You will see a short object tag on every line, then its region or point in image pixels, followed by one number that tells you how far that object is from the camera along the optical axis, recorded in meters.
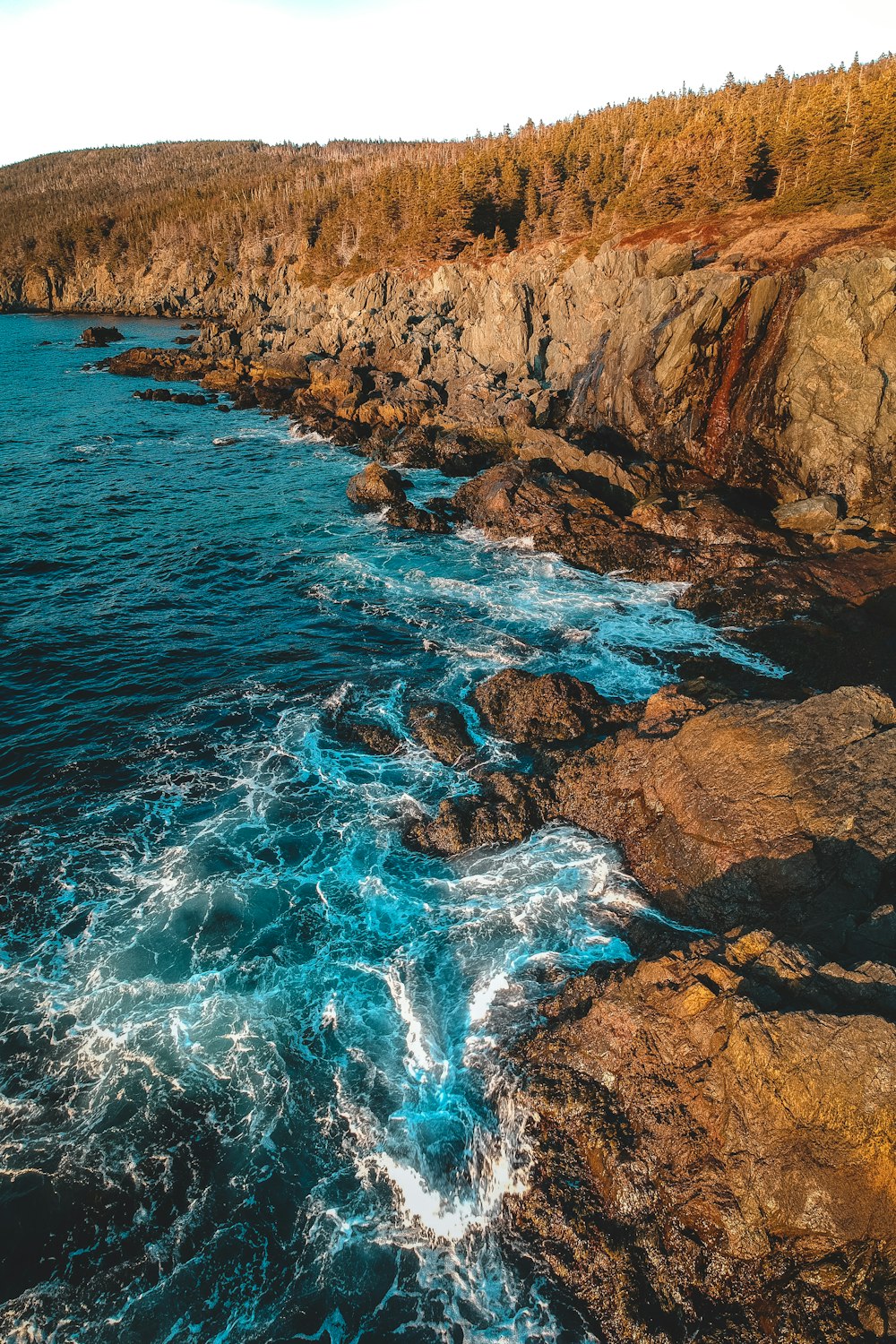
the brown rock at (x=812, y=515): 34.28
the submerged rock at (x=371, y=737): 22.58
